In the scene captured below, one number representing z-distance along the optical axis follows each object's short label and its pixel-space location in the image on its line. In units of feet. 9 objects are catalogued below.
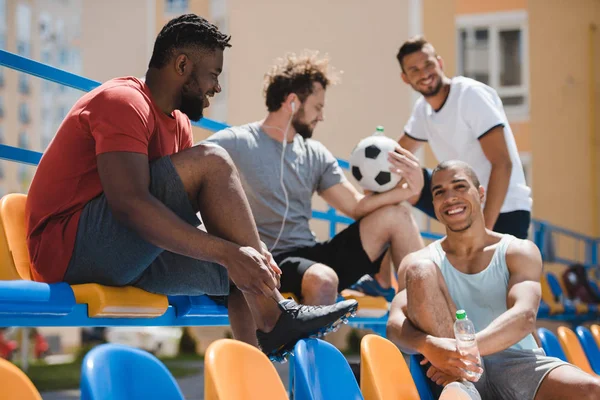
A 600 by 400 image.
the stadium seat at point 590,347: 12.95
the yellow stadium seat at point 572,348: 11.43
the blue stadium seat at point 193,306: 8.62
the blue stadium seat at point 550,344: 10.77
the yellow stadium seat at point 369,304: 11.68
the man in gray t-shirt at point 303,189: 10.84
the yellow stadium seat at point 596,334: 13.60
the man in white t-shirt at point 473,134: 11.69
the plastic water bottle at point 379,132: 12.13
